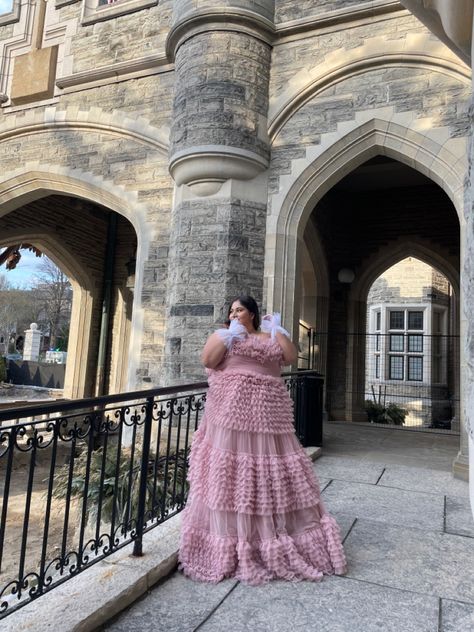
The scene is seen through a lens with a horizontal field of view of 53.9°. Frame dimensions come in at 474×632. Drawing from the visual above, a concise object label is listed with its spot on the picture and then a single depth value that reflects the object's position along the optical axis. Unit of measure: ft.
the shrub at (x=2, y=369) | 54.13
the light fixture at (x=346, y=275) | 30.63
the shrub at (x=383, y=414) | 33.78
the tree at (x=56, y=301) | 107.76
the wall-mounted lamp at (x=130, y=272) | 37.76
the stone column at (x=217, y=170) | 18.17
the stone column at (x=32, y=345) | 83.46
